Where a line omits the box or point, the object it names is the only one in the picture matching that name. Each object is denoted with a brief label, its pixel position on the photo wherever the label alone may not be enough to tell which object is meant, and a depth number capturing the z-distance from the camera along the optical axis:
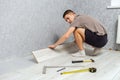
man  2.33
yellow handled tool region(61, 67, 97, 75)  1.78
